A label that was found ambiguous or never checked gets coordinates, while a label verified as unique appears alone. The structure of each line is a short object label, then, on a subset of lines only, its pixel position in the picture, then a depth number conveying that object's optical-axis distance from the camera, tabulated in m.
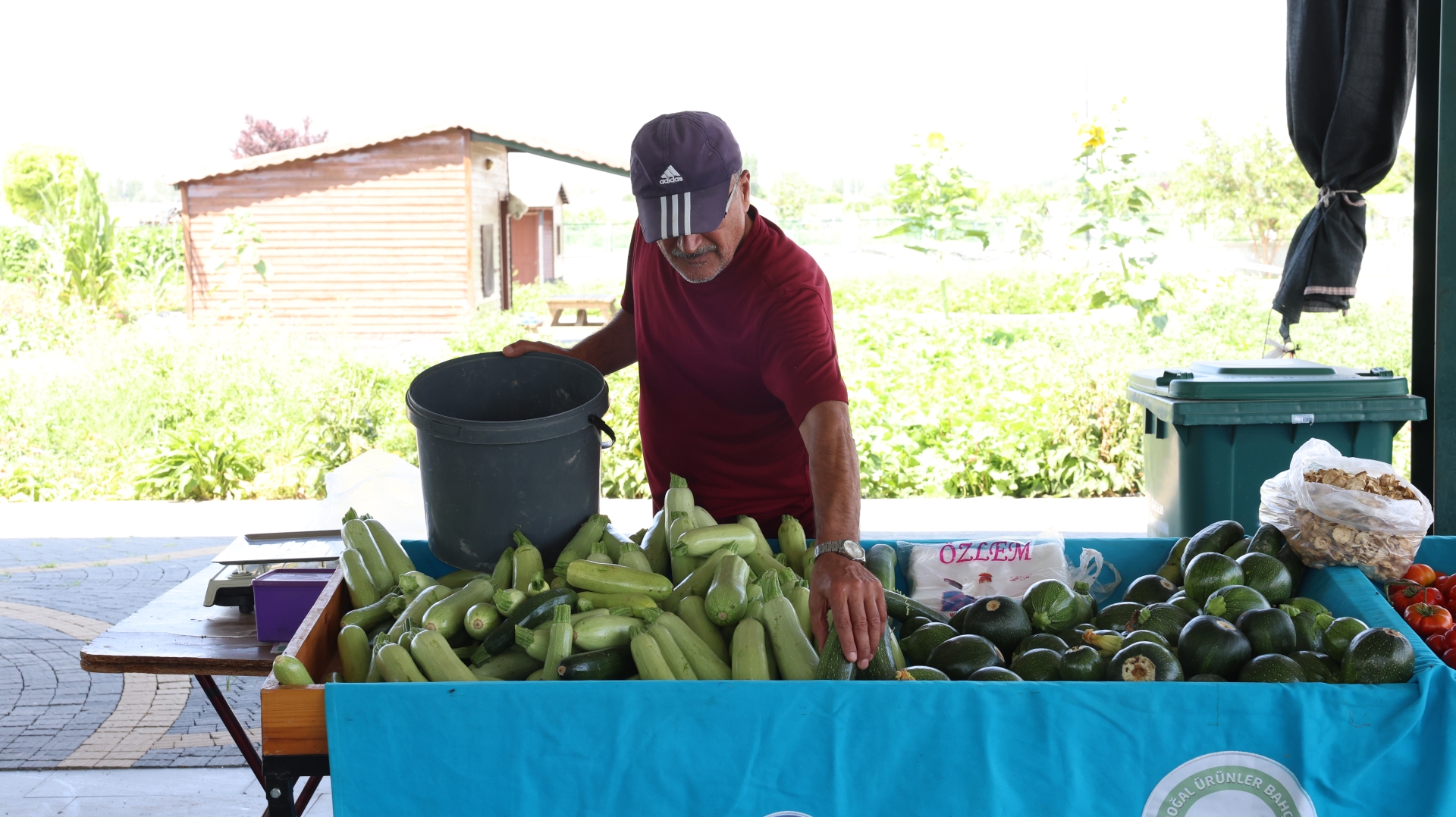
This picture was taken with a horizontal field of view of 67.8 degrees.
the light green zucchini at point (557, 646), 1.98
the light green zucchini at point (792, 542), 2.57
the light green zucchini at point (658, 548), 2.48
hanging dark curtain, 4.23
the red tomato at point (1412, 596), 2.36
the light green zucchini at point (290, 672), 1.93
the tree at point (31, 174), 21.39
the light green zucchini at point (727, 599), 2.06
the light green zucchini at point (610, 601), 2.15
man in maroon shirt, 2.29
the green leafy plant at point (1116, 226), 8.13
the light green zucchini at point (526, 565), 2.28
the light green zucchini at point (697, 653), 1.99
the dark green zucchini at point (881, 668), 1.95
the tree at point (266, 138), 36.19
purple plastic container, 2.49
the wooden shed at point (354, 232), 14.12
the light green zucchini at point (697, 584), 2.23
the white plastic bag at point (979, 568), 2.56
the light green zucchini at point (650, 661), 1.94
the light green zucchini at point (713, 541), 2.35
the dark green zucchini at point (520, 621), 2.08
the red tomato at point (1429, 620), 2.23
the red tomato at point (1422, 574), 2.47
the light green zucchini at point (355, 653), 2.12
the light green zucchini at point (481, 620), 2.12
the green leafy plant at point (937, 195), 8.73
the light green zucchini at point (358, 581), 2.39
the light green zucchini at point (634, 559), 2.35
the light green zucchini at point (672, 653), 1.97
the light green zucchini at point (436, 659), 1.96
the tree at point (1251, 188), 14.98
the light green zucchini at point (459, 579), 2.43
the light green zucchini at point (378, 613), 2.28
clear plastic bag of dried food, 2.37
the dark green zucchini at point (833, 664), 1.91
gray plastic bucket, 2.33
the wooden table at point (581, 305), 13.96
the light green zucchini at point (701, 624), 2.07
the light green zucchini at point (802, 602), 2.11
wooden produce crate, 1.91
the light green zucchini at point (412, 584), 2.34
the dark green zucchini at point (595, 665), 1.95
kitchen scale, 2.70
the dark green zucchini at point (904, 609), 2.33
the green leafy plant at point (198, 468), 7.92
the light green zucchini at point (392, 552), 2.52
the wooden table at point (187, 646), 2.39
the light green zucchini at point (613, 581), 2.22
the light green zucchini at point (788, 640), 1.96
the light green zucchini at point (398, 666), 1.94
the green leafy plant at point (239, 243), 13.96
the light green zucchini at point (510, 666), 2.04
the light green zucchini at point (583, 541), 2.36
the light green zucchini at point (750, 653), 1.94
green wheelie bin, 3.98
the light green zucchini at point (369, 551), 2.47
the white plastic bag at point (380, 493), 4.23
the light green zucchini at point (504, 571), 2.35
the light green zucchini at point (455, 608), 2.12
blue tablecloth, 1.83
